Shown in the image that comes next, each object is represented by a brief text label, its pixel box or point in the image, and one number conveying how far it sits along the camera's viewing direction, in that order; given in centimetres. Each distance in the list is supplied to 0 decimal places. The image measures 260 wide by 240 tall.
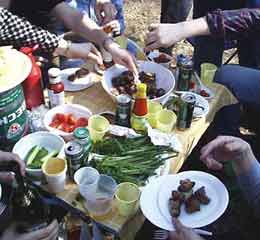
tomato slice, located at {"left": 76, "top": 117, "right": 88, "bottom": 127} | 174
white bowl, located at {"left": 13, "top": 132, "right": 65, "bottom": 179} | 161
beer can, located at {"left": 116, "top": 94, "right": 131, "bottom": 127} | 169
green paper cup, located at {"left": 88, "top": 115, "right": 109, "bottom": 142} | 168
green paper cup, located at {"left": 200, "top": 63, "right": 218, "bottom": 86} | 204
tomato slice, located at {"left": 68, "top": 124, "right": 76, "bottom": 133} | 172
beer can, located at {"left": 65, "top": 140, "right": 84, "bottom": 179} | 148
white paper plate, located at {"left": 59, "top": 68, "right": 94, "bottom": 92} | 198
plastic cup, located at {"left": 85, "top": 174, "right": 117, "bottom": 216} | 142
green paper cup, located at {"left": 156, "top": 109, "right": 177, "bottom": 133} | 176
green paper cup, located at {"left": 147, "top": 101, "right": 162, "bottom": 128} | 176
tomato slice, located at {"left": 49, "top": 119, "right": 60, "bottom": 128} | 174
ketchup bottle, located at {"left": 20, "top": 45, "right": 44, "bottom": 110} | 172
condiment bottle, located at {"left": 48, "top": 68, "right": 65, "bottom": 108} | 175
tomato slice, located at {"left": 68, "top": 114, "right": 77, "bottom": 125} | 175
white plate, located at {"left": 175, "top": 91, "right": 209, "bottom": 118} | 186
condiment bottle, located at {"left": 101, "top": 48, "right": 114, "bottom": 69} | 209
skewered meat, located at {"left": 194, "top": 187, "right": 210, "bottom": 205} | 147
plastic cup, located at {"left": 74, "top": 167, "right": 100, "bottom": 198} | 147
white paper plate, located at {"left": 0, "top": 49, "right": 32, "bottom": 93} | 147
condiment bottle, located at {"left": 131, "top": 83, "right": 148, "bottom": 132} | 167
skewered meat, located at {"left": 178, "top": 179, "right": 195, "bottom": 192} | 150
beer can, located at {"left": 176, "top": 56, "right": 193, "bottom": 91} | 193
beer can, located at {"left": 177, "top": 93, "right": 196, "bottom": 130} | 171
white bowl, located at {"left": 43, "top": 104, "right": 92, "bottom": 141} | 176
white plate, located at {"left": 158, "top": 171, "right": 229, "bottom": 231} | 143
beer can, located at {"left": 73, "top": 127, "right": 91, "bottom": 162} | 153
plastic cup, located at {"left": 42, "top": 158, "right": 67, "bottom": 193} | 147
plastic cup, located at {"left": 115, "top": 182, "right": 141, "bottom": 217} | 142
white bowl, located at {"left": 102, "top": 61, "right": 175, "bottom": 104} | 194
